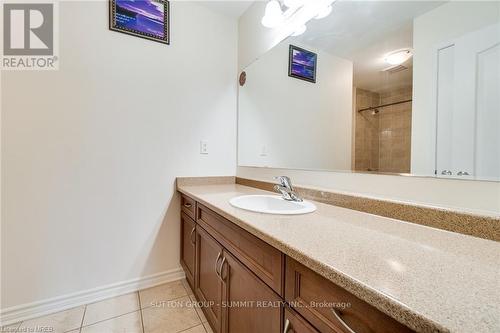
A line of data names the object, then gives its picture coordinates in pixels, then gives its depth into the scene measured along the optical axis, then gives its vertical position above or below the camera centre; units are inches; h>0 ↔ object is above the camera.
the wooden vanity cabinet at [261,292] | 18.8 -15.2
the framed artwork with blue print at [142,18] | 59.6 +41.4
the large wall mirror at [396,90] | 27.6 +12.6
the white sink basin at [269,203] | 45.0 -8.9
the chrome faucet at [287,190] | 47.3 -5.8
